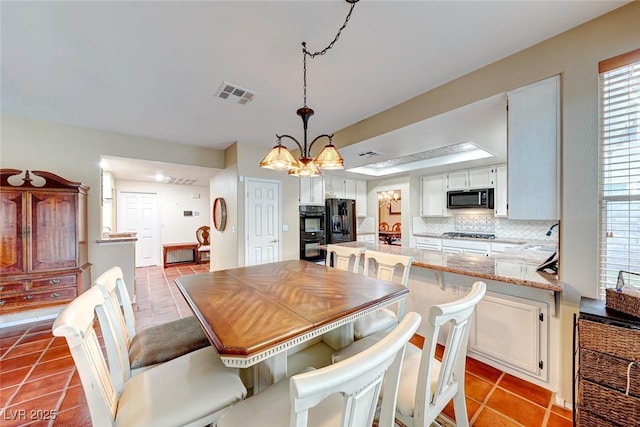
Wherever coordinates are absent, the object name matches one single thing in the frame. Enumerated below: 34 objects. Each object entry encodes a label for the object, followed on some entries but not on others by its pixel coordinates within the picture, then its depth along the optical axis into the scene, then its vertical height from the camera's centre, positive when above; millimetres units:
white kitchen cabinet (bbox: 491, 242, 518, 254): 4082 -604
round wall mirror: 4555 -39
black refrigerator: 5105 -200
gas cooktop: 4532 -462
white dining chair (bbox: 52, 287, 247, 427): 881 -816
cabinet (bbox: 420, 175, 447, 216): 5031 +348
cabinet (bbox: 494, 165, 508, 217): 4211 +340
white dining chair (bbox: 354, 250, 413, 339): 1750 -810
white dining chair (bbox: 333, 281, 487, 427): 985 -801
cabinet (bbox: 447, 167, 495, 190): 4391 +629
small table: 6203 -1000
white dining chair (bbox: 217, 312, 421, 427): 572 -516
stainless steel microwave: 4367 +241
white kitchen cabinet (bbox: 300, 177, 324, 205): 4883 +420
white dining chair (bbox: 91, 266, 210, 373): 1385 -818
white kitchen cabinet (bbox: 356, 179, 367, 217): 5957 +354
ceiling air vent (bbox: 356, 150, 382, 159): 3673 +906
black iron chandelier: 1808 +406
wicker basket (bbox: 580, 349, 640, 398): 1101 -768
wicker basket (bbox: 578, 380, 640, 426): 1099 -919
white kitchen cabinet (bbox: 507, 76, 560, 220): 1680 +446
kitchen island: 1688 -771
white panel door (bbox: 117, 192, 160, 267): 6090 -234
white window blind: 1428 +273
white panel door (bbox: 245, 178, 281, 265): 4148 -169
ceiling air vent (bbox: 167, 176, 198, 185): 5965 +816
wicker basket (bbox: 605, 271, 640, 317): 1146 -450
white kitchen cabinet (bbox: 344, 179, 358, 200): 5703 +545
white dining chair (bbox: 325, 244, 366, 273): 2471 -481
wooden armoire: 2627 -328
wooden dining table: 1025 -542
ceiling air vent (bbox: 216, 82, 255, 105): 2318 +1204
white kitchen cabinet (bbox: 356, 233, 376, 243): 6040 -654
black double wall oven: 4801 -405
